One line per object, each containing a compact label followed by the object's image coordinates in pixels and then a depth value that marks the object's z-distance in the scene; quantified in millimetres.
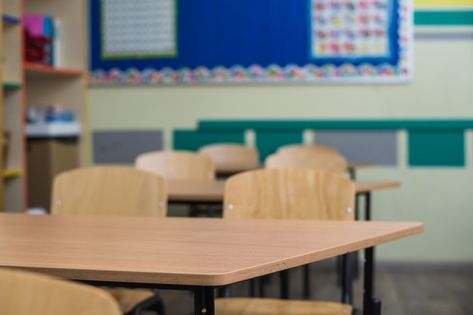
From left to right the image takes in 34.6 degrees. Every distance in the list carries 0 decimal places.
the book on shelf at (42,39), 4457
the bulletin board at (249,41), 4691
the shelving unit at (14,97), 4113
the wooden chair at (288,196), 2123
